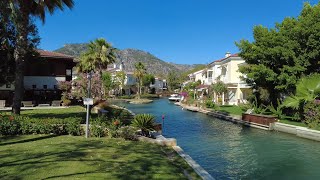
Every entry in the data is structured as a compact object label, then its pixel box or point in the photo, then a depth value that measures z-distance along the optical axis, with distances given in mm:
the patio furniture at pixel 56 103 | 28047
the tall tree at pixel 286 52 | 21551
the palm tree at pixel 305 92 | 18842
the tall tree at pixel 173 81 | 101078
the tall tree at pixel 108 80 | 50924
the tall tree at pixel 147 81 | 83166
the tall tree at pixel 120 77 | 65793
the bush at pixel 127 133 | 12074
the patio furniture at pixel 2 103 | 25825
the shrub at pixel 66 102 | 28546
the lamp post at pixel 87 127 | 11840
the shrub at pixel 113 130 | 12270
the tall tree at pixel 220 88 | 35688
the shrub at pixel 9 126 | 11631
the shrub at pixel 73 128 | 12425
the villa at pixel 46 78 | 29747
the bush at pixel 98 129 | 12312
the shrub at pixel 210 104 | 33897
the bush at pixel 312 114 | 17311
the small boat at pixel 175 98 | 59431
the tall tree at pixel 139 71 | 69244
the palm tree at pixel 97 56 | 35416
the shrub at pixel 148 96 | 71194
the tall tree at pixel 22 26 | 14783
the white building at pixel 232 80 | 36187
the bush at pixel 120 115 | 17674
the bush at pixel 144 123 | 12958
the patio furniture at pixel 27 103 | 26442
